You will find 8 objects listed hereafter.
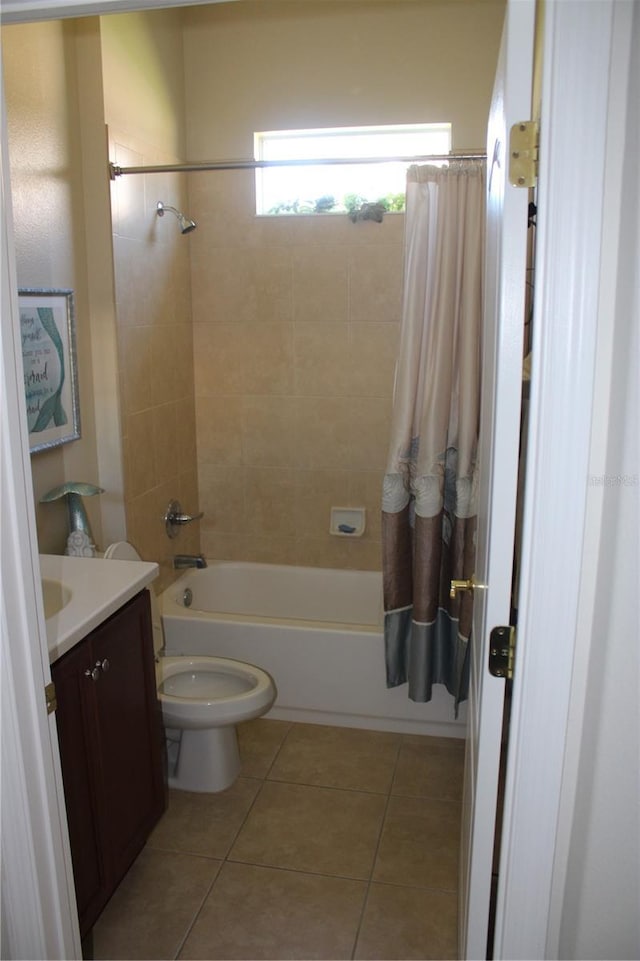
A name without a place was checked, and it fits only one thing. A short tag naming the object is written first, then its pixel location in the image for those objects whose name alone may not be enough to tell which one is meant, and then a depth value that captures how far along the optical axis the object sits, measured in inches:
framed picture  92.5
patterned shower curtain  101.2
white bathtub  116.9
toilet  99.3
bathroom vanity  70.2
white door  44.6
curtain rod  105.2
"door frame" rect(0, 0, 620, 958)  41.2
